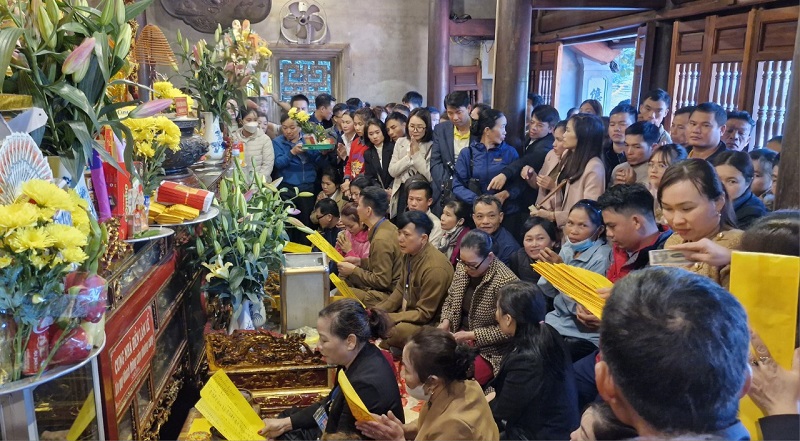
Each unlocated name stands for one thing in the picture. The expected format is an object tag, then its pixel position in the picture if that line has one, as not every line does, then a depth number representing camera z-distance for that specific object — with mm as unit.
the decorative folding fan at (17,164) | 1152
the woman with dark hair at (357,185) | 4373
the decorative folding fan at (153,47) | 3043
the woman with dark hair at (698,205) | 1772
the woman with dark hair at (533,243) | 2939
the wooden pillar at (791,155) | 2021
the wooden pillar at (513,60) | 4234
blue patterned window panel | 8680
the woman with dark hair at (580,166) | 3182
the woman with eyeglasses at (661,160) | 2844
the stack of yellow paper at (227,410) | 1805
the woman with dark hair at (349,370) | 1921
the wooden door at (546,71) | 7504
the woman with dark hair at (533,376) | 2078
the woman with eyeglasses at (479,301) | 2703
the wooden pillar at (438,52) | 7805
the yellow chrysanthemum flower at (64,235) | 1084
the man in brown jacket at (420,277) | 3094
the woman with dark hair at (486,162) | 3891
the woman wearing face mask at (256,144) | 4777
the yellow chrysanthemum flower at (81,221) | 1195
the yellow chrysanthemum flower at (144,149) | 1989
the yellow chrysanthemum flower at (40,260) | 1068
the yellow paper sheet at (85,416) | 1443
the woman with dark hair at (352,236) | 3824
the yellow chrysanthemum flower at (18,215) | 1037
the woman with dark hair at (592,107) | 4754
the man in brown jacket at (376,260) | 3410
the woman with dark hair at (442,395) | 1757
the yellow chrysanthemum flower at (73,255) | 1102
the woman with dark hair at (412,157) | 4332
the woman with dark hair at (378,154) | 4754
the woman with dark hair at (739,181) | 2391
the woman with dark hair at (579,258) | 2475
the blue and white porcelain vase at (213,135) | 3186
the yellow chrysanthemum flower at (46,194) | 1091
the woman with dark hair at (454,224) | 3447
